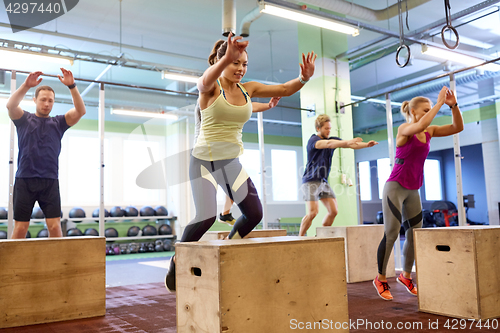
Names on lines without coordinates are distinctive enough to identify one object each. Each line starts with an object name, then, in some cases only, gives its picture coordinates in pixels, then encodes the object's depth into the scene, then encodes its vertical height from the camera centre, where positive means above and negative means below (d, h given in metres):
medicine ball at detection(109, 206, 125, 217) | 10.20 +0.04
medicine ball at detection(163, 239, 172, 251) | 10.30 -0.81
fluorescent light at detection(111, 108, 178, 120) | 9.34 +2.29
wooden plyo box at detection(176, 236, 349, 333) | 1.59 -0.31
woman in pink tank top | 3.02 +0.14
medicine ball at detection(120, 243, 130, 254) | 10.03 -0.85
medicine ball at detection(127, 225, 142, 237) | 10.41 -0.45
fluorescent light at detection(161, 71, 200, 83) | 7.52 +2.47
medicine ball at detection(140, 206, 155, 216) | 10.69 +0.05
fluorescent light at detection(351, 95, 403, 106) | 10.64 +3.02
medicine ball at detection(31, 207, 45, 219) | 8.98 +0.03
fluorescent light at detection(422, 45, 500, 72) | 6.23 +2.34
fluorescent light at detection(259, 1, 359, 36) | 5.20 +2.53
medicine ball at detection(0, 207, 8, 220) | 8.81 +0.06
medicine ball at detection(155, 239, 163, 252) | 10.24 -0.83
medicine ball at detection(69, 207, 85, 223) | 9.77 +0.05
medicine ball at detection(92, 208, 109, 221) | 10.13 +0.03
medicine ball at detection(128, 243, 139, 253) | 10.07 -0.84
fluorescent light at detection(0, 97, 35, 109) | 9.15 +2.63
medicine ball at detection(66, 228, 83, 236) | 9.24 -0.38
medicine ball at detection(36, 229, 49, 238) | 9.18 -0.38
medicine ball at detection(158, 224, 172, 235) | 10.67 -0.45
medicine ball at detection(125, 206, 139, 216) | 10.44 +0.05
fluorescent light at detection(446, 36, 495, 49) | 8.87 +3.50
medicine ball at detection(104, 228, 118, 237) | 9.87 -0.45
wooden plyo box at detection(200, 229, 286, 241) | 3.78 -0.22
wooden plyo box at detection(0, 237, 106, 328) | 2.53 -0.41
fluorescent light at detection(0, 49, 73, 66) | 6.04 +2.47
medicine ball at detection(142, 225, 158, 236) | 10.46 -0.46
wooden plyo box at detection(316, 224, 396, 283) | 4.08 -0.43
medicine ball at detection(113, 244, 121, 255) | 9.80 -0.83
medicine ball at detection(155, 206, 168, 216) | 10.93 +0.04
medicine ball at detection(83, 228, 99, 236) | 9.66 -0.41
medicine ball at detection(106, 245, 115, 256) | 9.78 -0.87
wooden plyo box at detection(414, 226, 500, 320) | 2.36 -0.41
